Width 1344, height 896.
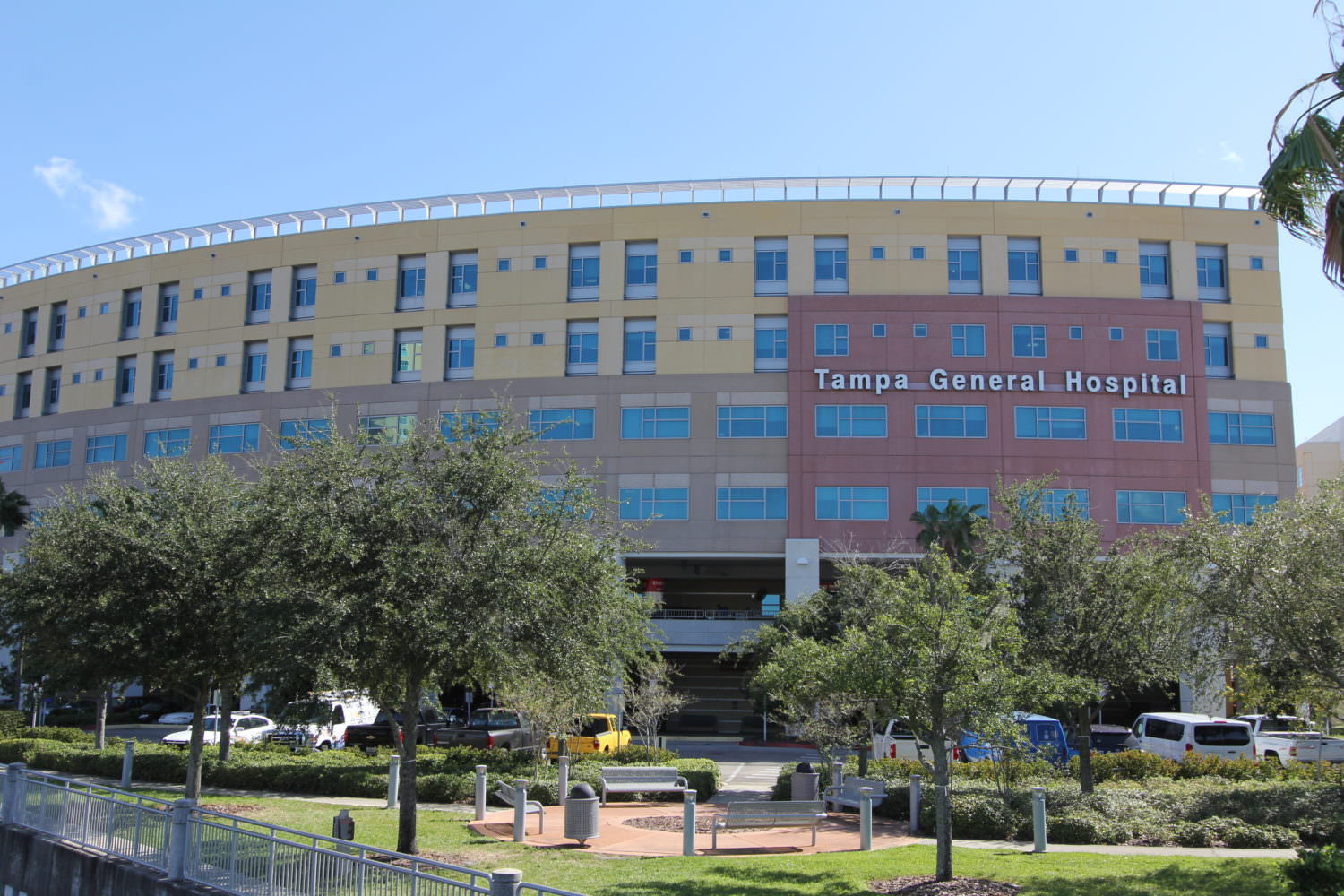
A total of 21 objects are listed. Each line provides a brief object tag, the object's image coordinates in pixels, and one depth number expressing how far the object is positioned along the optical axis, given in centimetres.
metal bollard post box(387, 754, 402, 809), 2175
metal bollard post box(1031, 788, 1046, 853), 1717
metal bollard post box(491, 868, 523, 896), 943
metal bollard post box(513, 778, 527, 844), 1758
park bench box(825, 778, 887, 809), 2059
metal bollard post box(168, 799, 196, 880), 1332
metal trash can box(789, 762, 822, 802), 2131
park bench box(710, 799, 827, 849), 1712
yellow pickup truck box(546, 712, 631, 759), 3183
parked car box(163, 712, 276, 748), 3562
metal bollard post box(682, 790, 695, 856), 1667
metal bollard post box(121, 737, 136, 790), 2400
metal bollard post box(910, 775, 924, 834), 1909
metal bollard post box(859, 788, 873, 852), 1706
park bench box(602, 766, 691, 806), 2170
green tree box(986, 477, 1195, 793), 2142
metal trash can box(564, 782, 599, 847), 1739
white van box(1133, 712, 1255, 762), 3053
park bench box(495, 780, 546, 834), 1872
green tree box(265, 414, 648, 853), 1497
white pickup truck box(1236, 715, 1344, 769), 3047
